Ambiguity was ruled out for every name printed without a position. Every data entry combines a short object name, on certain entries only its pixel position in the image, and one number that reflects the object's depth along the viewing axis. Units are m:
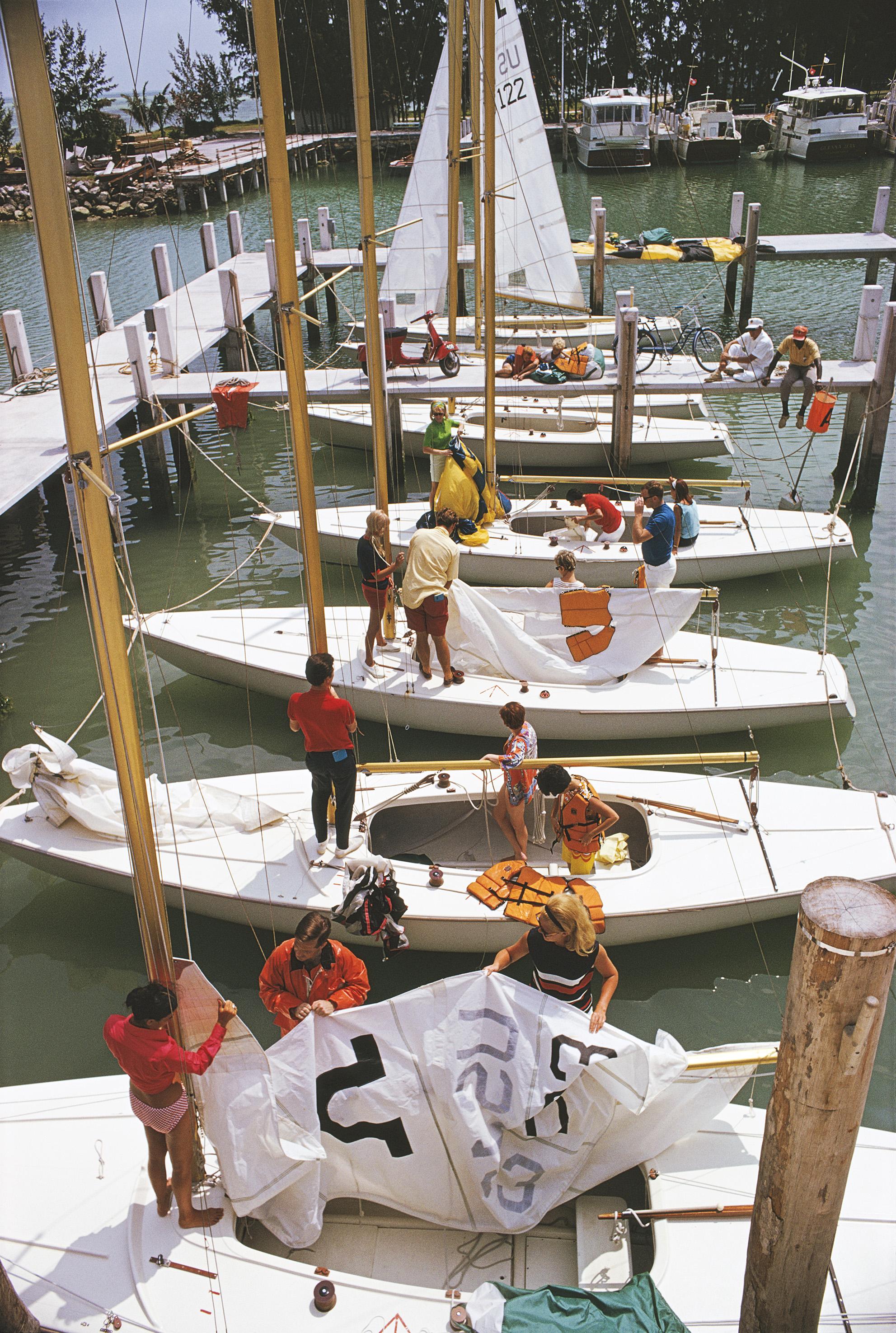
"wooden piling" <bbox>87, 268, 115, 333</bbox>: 17.56
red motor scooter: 15.31
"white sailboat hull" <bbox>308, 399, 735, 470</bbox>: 14.91
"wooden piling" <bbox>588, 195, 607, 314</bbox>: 22.48
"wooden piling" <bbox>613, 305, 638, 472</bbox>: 14.05
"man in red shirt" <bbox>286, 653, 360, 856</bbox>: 6.55
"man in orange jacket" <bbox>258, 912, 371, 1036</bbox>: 5.20
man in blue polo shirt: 9.62
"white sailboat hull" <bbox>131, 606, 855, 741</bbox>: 8.99
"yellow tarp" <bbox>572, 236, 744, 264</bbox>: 23.05
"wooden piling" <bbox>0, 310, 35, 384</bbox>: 15.55
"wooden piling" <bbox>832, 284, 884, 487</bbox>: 14.72
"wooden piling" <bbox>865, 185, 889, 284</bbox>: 21.19
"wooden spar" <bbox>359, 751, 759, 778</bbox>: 7.30
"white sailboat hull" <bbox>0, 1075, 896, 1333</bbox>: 4.26
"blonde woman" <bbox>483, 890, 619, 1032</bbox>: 5.09
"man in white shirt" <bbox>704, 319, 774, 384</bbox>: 15.05
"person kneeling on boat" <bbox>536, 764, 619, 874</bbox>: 6.88
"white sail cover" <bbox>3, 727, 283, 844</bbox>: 7.35
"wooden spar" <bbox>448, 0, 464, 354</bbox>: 13.70
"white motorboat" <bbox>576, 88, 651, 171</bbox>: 43.28
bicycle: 17.20
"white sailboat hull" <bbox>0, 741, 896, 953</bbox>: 6.89
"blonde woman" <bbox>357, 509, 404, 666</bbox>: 8.36
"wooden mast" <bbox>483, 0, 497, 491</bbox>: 10.16
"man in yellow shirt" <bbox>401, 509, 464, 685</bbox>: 8.72
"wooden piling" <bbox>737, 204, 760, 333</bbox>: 21.75
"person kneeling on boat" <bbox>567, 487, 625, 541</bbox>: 11.74
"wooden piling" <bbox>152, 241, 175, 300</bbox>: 19.41
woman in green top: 11.64
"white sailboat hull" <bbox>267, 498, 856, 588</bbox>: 11.64
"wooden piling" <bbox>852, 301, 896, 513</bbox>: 14.12
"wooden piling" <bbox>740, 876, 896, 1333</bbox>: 3.20
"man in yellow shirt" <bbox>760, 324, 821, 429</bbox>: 14.32
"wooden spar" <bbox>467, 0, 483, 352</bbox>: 12.51
